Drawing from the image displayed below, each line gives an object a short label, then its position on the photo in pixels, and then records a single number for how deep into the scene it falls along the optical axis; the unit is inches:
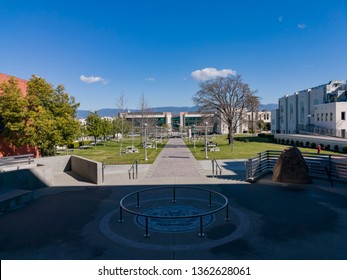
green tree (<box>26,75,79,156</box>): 765.9
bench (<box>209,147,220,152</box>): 1331.6
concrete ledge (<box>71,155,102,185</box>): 566.7
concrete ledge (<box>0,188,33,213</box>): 390.6
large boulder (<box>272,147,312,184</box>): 502.6
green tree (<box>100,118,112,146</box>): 2000.2
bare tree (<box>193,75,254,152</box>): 1615.4
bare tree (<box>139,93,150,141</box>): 1622.8
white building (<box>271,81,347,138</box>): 1728.6
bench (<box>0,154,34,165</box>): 545.2
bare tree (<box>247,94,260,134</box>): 1603.1
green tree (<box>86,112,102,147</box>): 1866.9
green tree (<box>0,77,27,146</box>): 726.5
